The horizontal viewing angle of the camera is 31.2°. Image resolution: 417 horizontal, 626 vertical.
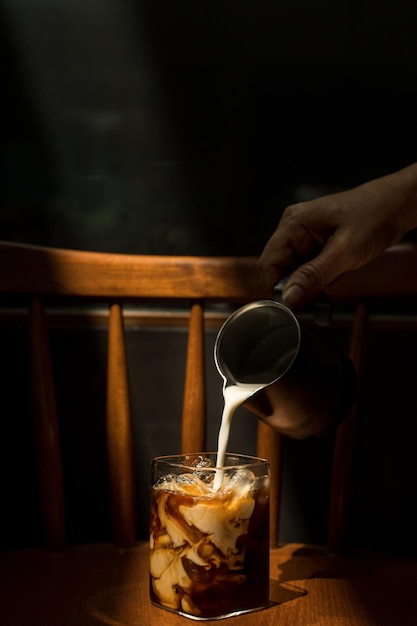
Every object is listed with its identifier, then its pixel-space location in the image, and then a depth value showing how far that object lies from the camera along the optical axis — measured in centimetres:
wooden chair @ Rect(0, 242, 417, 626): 73
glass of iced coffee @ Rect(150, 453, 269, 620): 55
